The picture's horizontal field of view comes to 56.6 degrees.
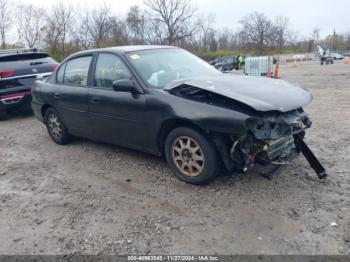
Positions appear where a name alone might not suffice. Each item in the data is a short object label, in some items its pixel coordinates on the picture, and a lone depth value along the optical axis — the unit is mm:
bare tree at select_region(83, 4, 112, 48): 38219
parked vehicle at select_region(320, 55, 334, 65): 35947
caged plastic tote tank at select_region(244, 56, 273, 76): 18234
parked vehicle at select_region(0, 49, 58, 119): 7781
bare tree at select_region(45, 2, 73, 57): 30719
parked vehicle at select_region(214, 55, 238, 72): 33278
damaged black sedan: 3365
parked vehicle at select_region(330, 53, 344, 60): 56500
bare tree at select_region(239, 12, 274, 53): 66625
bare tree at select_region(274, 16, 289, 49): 70900
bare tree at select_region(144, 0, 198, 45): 53731
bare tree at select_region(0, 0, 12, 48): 33906
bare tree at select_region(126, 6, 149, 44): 49938
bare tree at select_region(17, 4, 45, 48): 33656
